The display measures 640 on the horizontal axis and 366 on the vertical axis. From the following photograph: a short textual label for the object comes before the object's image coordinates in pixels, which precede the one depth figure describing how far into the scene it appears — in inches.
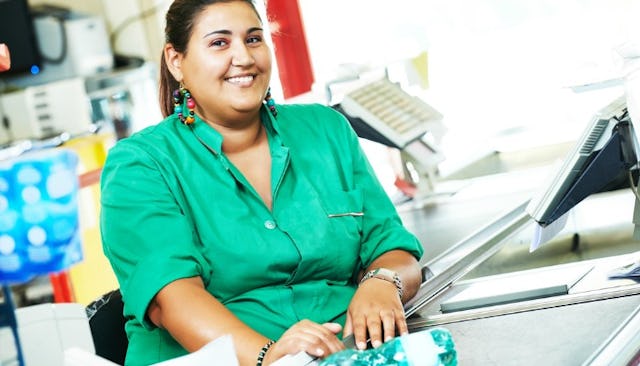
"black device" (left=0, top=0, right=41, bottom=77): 250.5
